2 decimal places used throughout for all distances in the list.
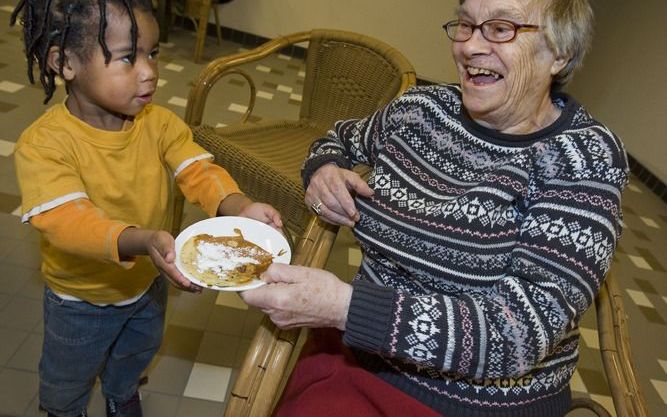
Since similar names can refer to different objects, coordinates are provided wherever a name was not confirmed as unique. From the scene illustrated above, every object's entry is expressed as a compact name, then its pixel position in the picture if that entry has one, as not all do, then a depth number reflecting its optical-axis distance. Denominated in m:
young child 0.99
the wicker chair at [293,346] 0.93
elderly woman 0.91
